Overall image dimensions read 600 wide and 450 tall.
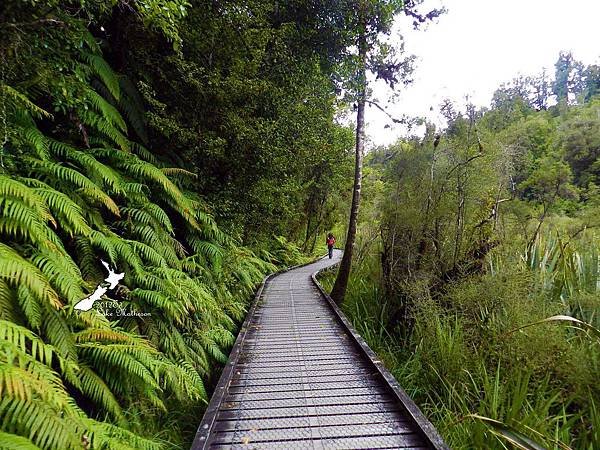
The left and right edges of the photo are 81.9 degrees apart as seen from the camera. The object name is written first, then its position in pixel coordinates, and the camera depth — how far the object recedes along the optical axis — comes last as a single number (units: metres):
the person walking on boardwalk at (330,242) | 20.59
